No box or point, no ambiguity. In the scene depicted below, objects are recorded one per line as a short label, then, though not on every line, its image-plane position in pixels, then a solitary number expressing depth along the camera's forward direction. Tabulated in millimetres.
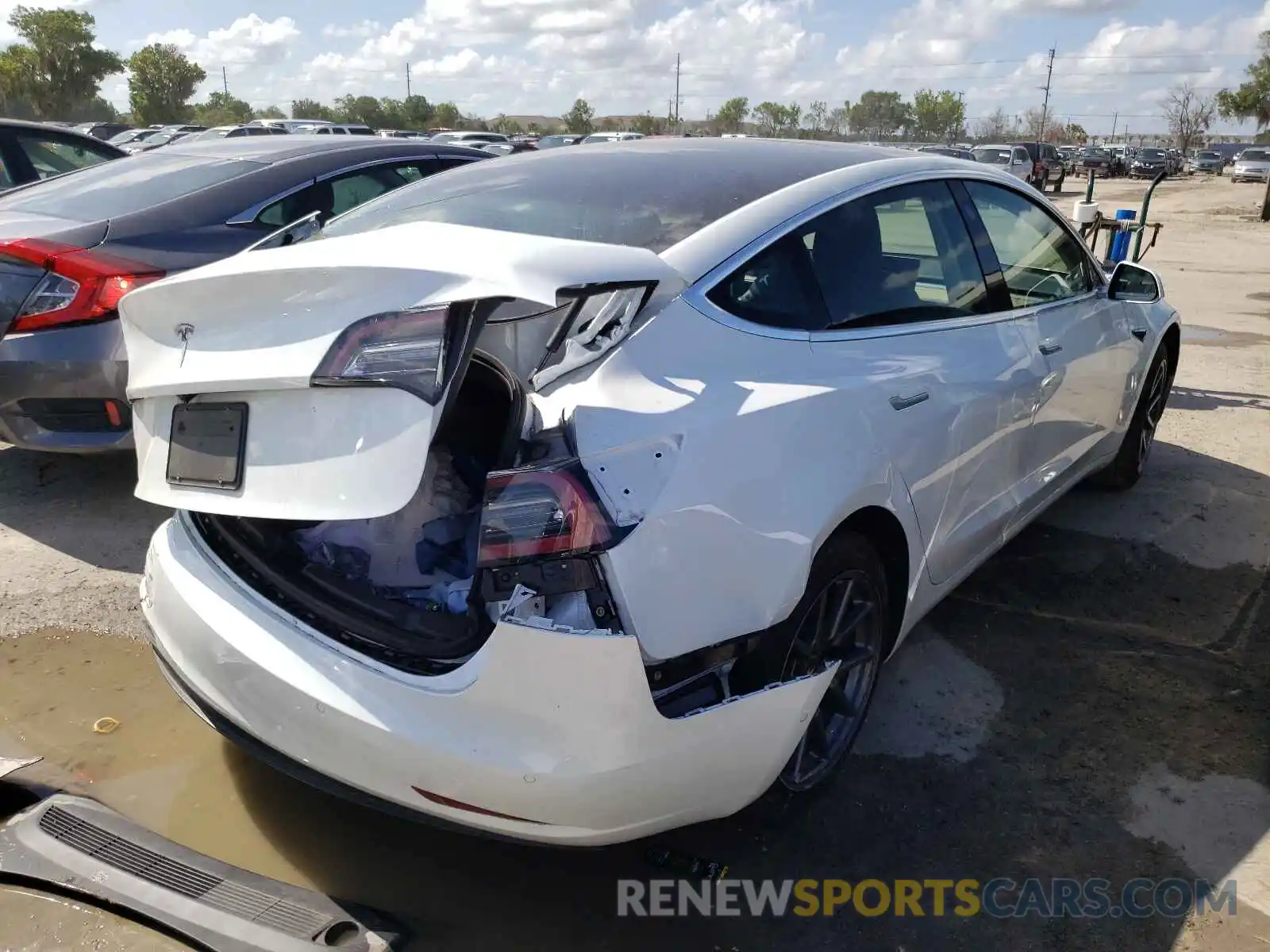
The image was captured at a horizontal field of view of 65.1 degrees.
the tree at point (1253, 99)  49406
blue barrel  6998
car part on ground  2111
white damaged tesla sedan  1886
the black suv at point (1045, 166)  29984
